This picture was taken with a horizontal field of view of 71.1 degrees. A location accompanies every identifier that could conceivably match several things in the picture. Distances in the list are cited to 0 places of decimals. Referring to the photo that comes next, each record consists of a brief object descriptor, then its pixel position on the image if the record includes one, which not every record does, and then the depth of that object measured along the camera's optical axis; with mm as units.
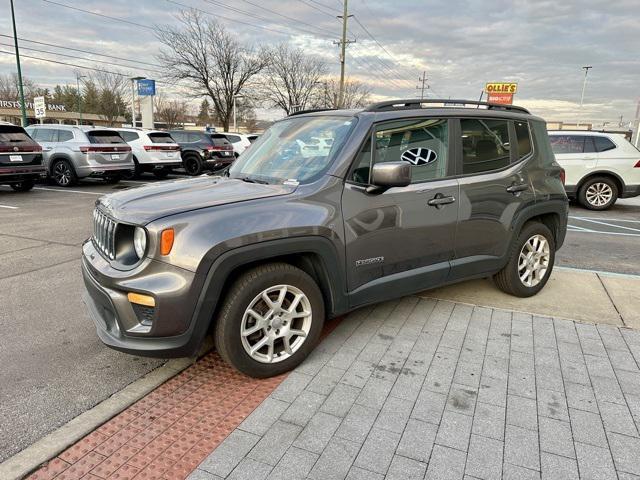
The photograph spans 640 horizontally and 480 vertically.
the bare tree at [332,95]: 48344
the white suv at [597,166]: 10625
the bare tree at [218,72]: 36750
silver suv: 12594
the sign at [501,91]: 33531
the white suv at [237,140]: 18125
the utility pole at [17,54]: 21094
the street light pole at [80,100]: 63831
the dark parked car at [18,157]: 10734
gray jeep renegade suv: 2639
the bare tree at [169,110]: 68875
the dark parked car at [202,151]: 16656
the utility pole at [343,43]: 33531
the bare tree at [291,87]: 43625
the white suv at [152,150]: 14758
